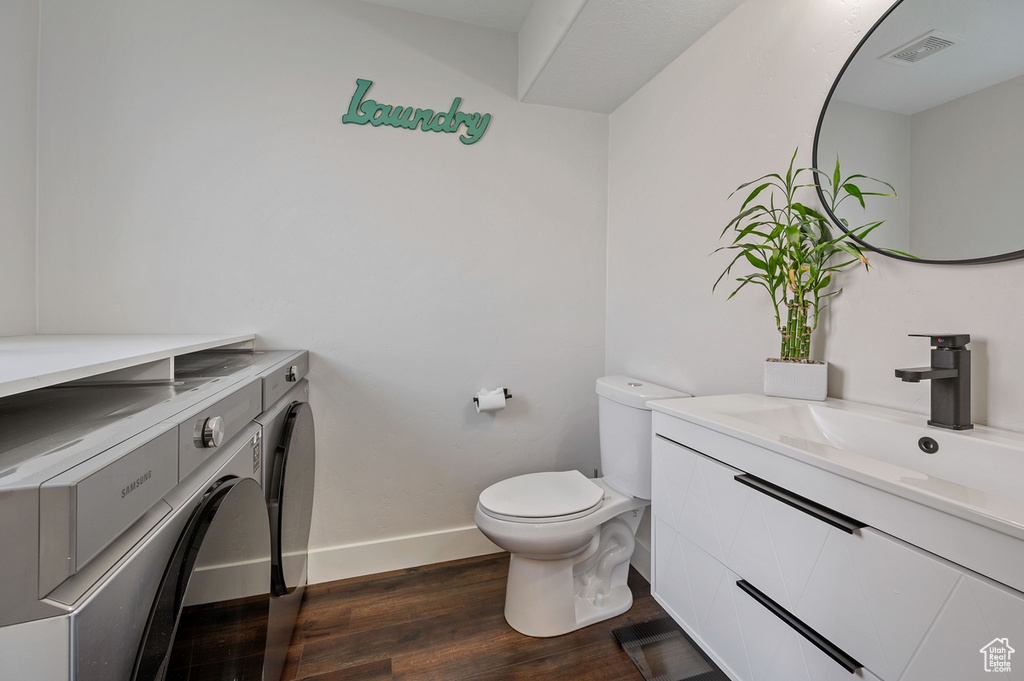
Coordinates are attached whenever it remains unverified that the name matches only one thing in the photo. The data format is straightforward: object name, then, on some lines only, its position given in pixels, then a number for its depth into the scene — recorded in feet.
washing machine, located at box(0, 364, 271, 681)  1.23
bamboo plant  3.60
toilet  4.79
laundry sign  5.91
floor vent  4.40
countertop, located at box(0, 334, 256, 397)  1.81
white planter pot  3.64
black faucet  2.75
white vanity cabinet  1.83
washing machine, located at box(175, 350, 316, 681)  3.89
